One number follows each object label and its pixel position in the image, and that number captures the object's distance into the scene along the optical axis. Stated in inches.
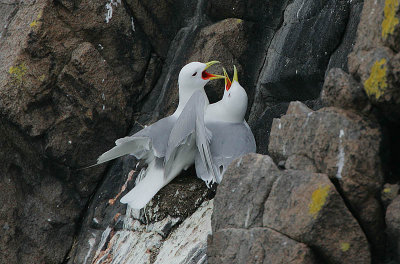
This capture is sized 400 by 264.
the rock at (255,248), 297.4
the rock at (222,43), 516.4
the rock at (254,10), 515.8
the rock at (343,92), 312.5
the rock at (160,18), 539.5
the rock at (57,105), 503.2
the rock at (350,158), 301.9
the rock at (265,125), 486.0
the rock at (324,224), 294.7
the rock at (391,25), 301.4
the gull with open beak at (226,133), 454.3
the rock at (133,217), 445.7
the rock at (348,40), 433.4
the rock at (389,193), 298.7
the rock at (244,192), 321.1
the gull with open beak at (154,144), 466.3
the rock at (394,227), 291.1
